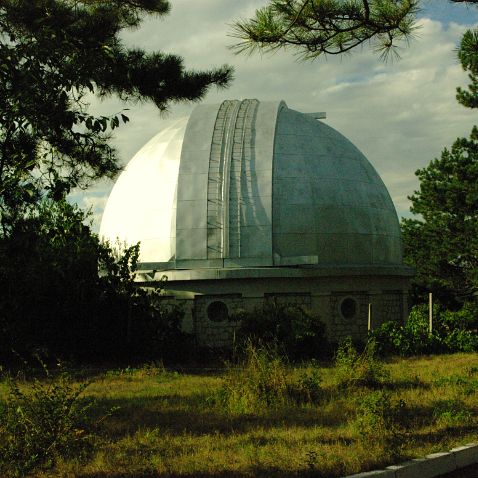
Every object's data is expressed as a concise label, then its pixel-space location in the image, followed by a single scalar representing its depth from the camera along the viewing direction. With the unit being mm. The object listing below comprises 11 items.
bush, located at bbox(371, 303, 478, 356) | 21219
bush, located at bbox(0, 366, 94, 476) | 7264
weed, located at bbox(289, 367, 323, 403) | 11484
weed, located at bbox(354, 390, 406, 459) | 8391
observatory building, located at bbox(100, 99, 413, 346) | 22406
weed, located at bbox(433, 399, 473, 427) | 9719
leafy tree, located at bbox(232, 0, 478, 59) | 9250
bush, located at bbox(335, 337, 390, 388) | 13000
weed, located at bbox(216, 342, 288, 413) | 11000
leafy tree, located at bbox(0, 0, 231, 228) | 8211
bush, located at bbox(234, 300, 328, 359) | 19719
